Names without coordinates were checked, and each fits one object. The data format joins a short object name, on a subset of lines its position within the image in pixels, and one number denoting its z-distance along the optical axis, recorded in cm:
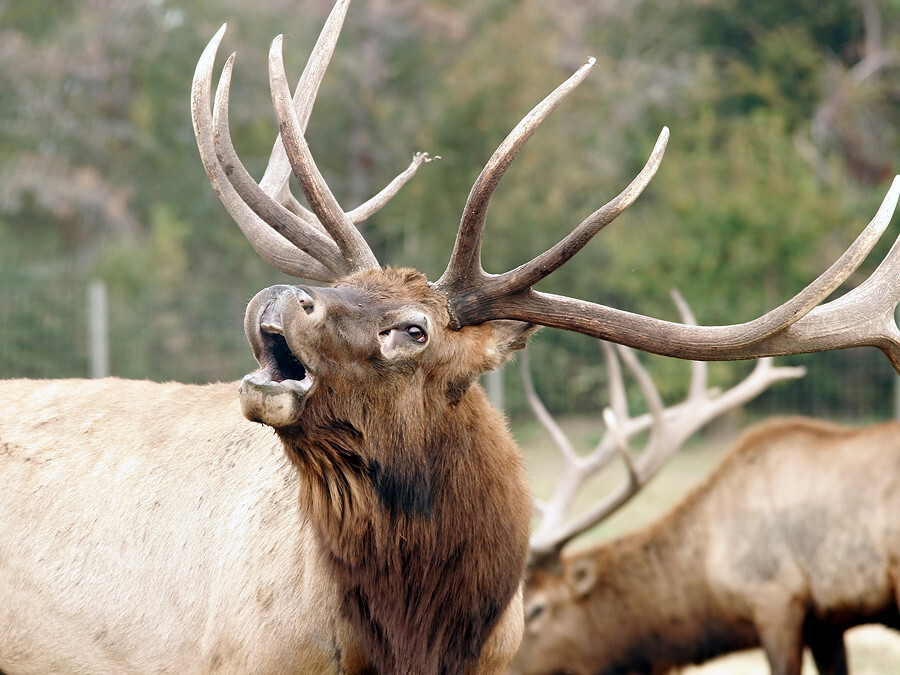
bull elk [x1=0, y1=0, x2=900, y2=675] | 591
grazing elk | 1114
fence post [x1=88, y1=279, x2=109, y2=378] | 2367
